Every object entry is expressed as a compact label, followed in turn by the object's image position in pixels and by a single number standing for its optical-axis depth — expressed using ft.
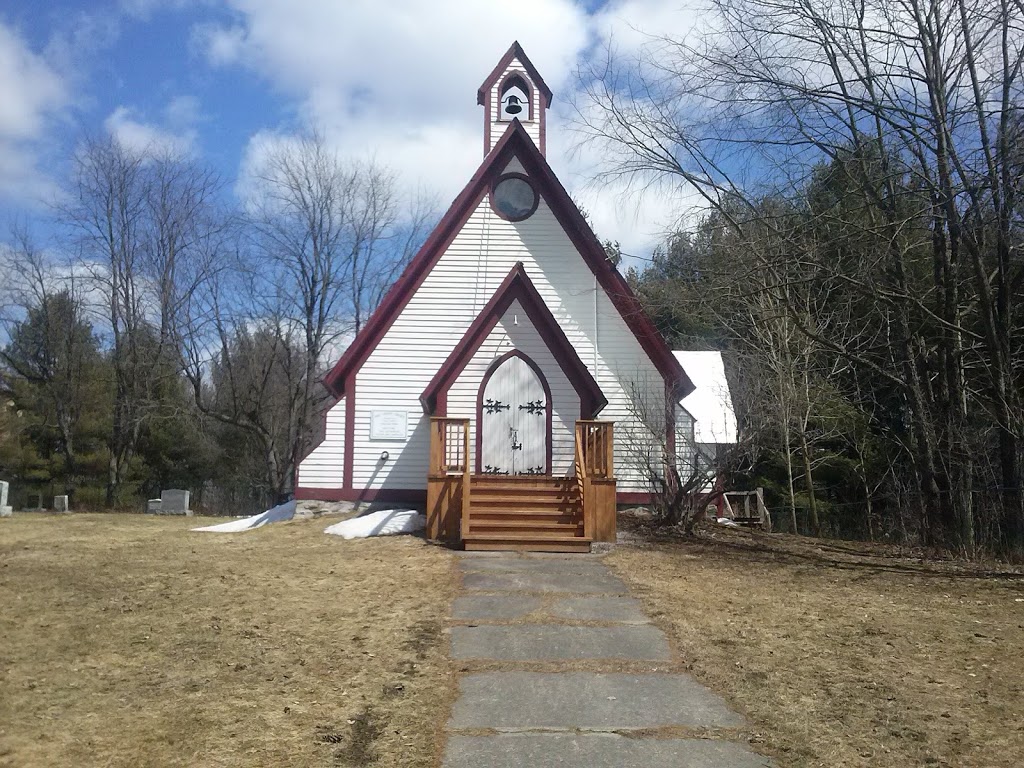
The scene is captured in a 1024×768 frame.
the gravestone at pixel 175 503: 81.00
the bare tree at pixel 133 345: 101.55
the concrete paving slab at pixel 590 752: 15.55
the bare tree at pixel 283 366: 97.25
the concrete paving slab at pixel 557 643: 22.33
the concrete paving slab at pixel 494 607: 26.37
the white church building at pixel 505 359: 50.67
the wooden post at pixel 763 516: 65.26
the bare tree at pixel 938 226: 35.09
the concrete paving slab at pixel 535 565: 34.12
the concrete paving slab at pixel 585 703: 17.56
